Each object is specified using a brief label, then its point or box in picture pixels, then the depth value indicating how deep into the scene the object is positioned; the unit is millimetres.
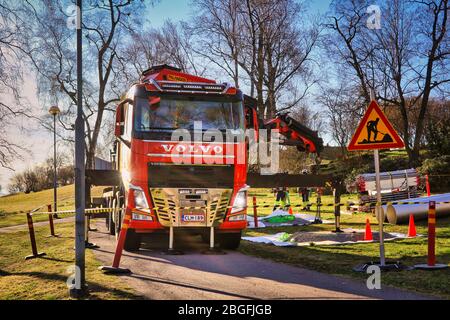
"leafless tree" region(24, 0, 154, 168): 33250
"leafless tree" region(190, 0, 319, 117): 29562
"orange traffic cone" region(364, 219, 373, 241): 13456
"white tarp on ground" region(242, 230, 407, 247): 13186
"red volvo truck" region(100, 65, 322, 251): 10711
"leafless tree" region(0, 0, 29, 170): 13453
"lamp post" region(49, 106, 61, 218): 26906
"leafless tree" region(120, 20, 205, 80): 35531
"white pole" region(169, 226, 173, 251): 10938
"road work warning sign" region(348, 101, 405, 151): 8836
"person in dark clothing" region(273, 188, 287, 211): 25139
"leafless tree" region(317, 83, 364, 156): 35406
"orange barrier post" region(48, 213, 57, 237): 16538
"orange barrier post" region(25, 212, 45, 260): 11438
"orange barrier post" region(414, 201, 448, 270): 8758
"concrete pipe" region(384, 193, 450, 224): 16875
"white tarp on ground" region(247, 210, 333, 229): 18939
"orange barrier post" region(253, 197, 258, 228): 18209
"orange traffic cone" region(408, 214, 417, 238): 13872
